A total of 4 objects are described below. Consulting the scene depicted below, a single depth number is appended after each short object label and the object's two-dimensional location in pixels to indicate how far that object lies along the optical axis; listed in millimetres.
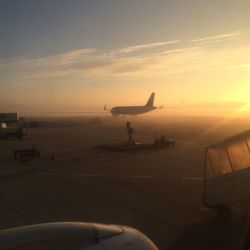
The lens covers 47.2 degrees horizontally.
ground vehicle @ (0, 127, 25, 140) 42777
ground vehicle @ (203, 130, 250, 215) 10423
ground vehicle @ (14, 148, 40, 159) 25777
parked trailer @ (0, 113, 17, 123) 70484
